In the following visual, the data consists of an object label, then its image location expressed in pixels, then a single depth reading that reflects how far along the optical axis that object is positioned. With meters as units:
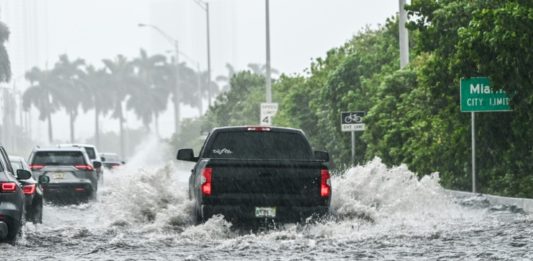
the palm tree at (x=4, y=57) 100.69
